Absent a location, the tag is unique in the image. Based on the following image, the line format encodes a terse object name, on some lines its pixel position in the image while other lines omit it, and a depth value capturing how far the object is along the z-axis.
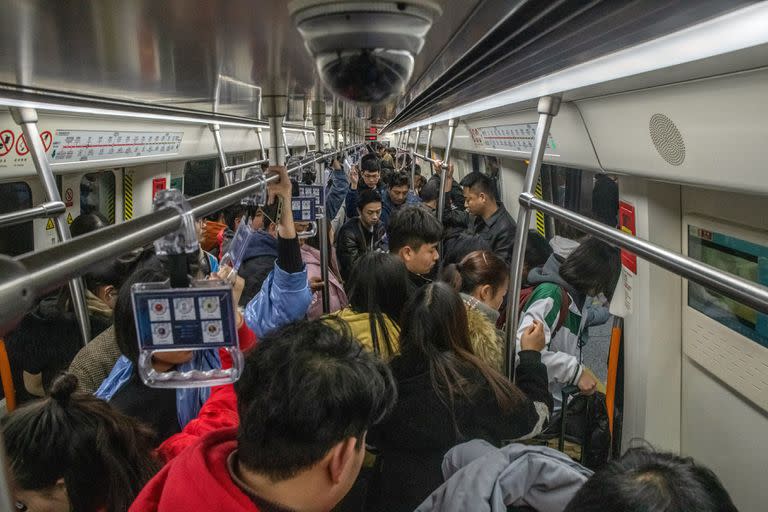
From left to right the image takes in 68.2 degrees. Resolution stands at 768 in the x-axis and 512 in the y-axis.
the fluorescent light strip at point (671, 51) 1.12
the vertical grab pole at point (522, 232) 2.03
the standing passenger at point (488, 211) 4.42
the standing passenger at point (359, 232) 4.58
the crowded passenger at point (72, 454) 1.29
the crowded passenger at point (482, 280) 2.67
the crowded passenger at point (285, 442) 1.02
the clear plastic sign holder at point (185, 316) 1.00
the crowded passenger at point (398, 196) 6.37
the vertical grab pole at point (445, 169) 4.46
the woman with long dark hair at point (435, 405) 1.84
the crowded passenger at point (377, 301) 2.20
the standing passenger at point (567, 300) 2.64
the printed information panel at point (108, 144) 3.13
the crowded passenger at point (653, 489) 1.01
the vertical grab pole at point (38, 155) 2.04
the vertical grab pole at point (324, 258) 3.27
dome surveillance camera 0.84
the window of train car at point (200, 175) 6.88
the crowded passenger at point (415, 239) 3.23
